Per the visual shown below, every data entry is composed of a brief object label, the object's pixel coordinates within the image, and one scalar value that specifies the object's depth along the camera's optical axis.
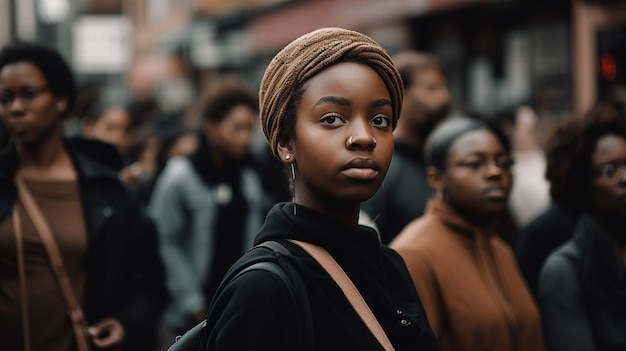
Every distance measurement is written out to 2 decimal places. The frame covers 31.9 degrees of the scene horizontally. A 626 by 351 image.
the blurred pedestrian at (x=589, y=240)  4.25
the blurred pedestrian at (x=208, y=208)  6.95
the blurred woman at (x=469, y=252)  4.19
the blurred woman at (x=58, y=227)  4.59
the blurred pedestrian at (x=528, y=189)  6.80
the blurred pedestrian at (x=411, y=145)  5.65
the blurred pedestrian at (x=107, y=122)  8.85
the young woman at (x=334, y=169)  2.54
